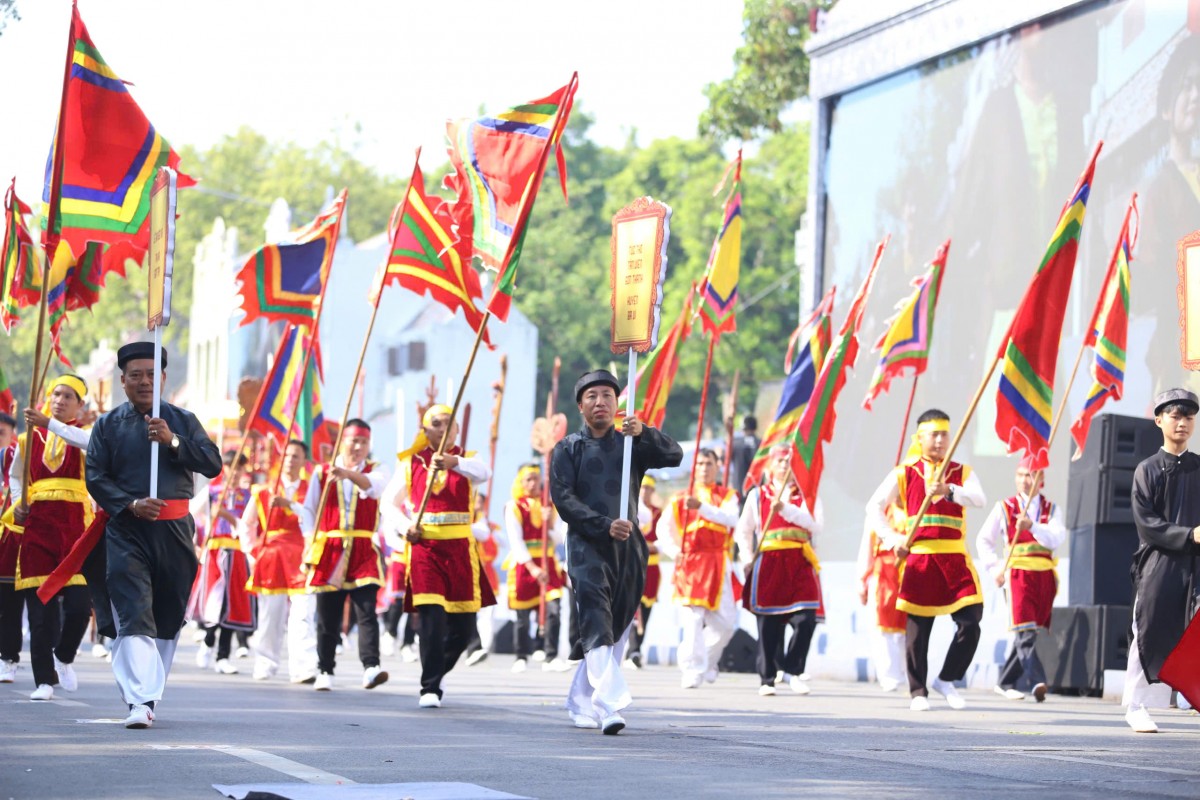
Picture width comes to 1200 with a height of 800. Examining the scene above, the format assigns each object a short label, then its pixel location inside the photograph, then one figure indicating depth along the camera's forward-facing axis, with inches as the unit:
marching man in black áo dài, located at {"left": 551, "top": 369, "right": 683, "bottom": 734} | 407.8
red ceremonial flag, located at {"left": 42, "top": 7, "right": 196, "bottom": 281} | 486.0
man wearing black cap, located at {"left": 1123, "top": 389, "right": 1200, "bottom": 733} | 422.0
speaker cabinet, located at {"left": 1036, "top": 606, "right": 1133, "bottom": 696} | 579.2
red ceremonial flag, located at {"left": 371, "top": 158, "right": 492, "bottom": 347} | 560.4
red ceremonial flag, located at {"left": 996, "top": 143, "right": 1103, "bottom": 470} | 498.3
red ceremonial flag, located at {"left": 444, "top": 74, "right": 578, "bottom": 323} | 499.8
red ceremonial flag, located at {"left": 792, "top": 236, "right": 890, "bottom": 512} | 589.0
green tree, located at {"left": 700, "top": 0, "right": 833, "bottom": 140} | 1269.7
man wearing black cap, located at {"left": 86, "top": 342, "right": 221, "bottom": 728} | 391.5
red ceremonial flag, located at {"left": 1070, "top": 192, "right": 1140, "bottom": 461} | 562.3
